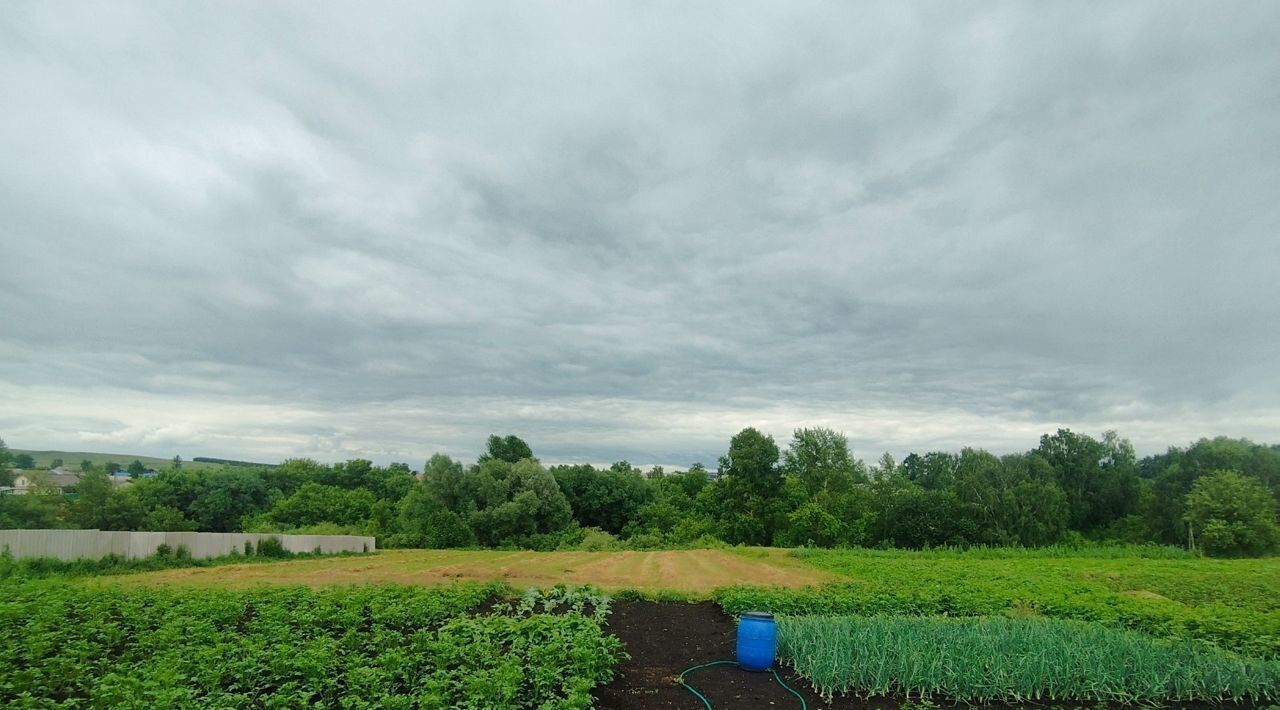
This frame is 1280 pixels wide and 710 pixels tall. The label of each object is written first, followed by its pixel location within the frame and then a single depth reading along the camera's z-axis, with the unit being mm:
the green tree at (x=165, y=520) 45006
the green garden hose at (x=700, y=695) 7380
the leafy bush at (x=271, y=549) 30672
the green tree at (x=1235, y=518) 44200
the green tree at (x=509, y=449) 62062
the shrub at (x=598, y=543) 44075
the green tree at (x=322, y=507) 60281
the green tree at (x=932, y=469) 67412
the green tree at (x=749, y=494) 50875
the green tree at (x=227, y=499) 60969
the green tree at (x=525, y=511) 47156
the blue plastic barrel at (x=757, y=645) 8953
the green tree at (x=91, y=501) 43531
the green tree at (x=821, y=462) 56188
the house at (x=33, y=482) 47062
